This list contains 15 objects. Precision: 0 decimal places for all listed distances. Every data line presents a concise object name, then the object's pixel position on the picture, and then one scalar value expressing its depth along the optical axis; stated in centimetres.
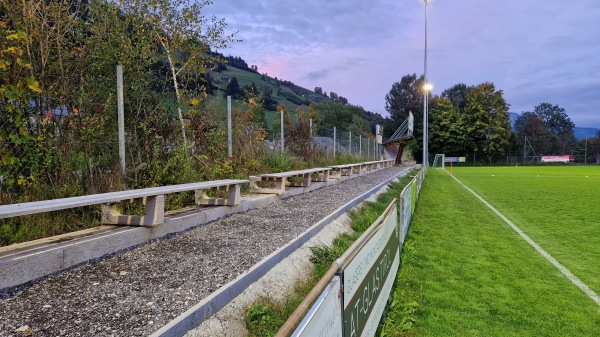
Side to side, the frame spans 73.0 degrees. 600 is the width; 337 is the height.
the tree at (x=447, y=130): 6888
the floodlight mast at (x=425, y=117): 3011
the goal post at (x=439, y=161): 6638
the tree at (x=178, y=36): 811
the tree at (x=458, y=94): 8317
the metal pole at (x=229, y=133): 980
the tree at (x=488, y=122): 6750
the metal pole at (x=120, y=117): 618
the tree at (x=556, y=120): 10719
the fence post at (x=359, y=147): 2795
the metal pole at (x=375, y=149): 3525
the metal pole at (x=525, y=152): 7049
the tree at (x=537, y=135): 8562
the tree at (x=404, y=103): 7469
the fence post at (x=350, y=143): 2505
